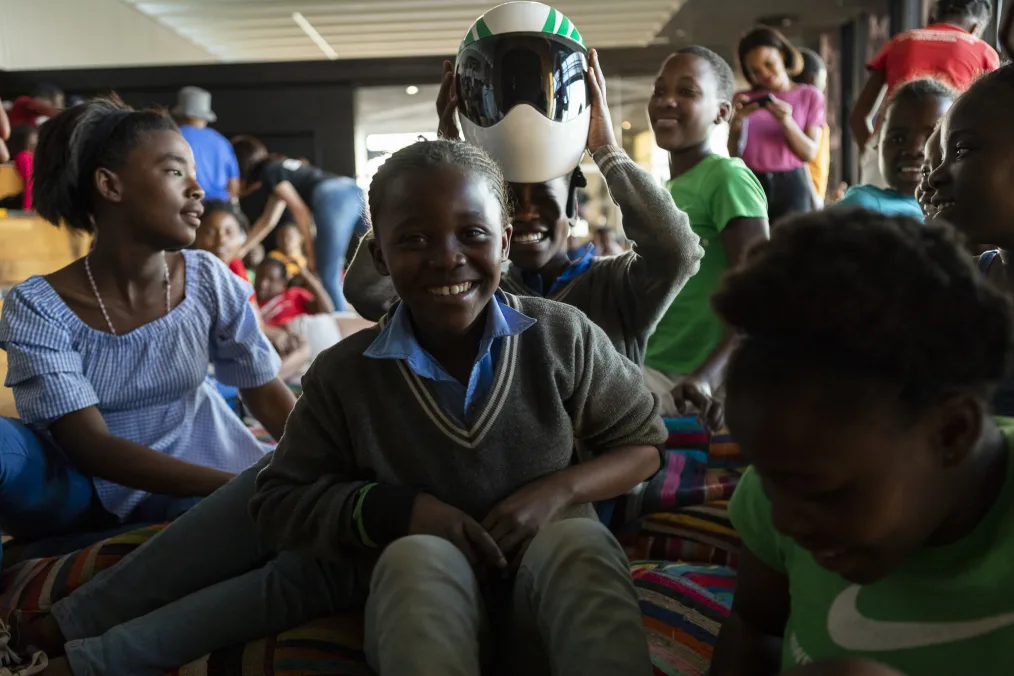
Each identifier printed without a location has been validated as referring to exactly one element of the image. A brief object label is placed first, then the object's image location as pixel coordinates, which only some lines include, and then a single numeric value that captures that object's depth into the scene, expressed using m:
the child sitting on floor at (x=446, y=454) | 1.05
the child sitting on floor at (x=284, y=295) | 3.80
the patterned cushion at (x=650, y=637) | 1.16
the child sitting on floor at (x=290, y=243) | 4.53
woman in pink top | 3.02
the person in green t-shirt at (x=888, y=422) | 0.65
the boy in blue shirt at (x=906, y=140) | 1.81
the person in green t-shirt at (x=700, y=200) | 1.87
